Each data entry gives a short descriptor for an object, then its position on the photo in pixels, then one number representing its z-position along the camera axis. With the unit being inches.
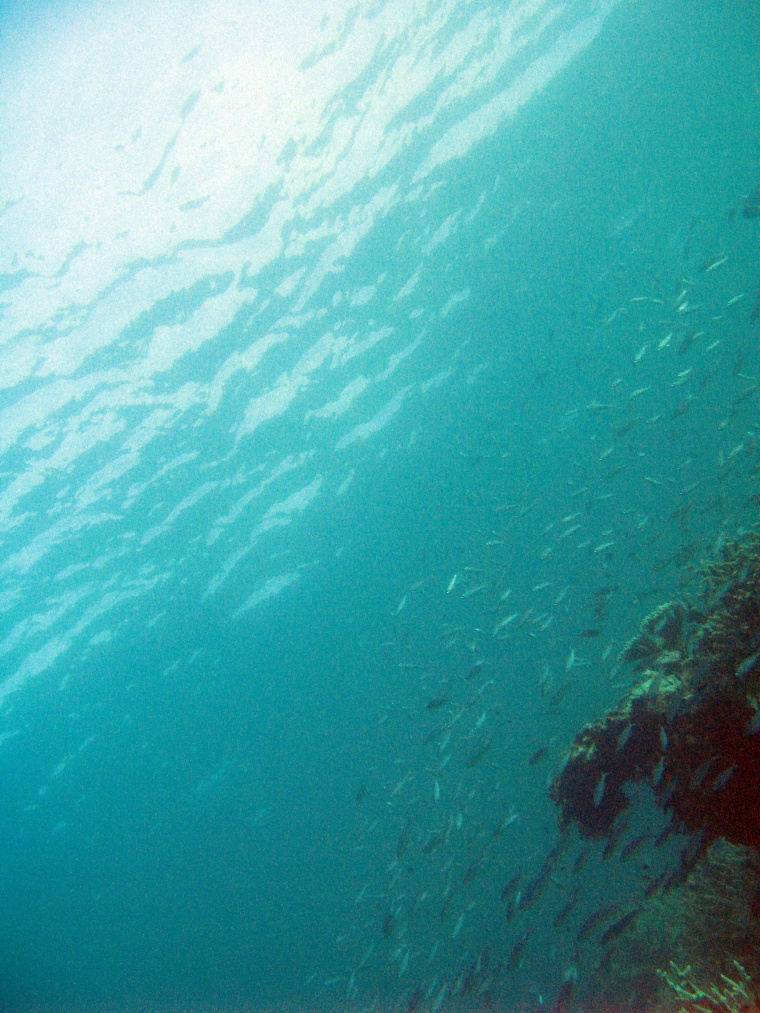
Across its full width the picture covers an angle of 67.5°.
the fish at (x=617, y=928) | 271.4
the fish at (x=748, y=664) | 208.4
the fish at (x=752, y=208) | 422.9
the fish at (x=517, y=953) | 345.4
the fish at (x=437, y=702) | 349.4
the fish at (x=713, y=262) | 386.6
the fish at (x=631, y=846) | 285.9
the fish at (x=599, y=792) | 238.8
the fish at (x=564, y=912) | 333.2
